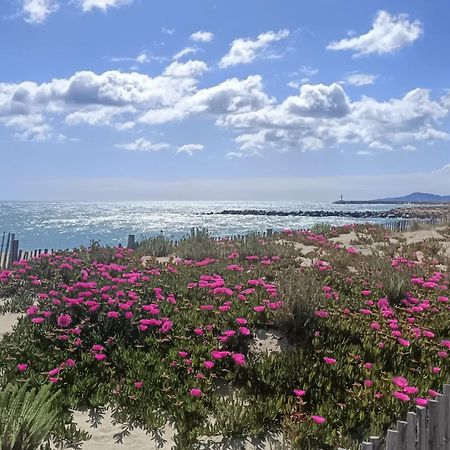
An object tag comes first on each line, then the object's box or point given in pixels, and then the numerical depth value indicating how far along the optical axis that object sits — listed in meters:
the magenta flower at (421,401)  4.56
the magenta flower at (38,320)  6.36
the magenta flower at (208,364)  5.40
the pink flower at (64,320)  6.51
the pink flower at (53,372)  5.36
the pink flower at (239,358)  5.64
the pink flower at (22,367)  5.51
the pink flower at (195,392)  4.96
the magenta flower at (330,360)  5.60
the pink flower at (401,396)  4.73
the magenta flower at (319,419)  4.46
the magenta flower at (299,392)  4.91
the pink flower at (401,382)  5.12
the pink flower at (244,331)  6.21
